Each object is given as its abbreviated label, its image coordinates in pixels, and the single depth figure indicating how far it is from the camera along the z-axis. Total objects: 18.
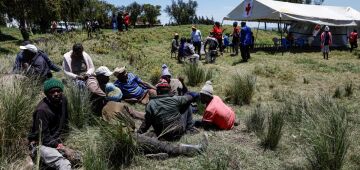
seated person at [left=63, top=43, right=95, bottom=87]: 7.99
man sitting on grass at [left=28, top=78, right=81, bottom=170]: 4.59
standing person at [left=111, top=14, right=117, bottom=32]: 25.72
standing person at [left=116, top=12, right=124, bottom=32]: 22.65
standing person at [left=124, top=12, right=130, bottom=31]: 24.05
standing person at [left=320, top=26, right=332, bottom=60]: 17.11
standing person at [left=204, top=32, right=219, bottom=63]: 15.88
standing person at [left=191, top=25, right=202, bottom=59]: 16.88
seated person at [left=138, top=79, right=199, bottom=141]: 5.72
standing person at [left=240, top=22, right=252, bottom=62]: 15.65
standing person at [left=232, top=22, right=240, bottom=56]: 18.14
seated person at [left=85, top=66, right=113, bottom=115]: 6.55
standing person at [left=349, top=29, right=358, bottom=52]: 21.96
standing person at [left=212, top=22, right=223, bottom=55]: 17.50
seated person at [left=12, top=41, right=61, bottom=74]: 7.65
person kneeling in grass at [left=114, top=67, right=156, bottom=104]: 8.35
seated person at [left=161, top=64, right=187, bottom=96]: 8.31
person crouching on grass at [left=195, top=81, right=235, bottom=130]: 6.55
